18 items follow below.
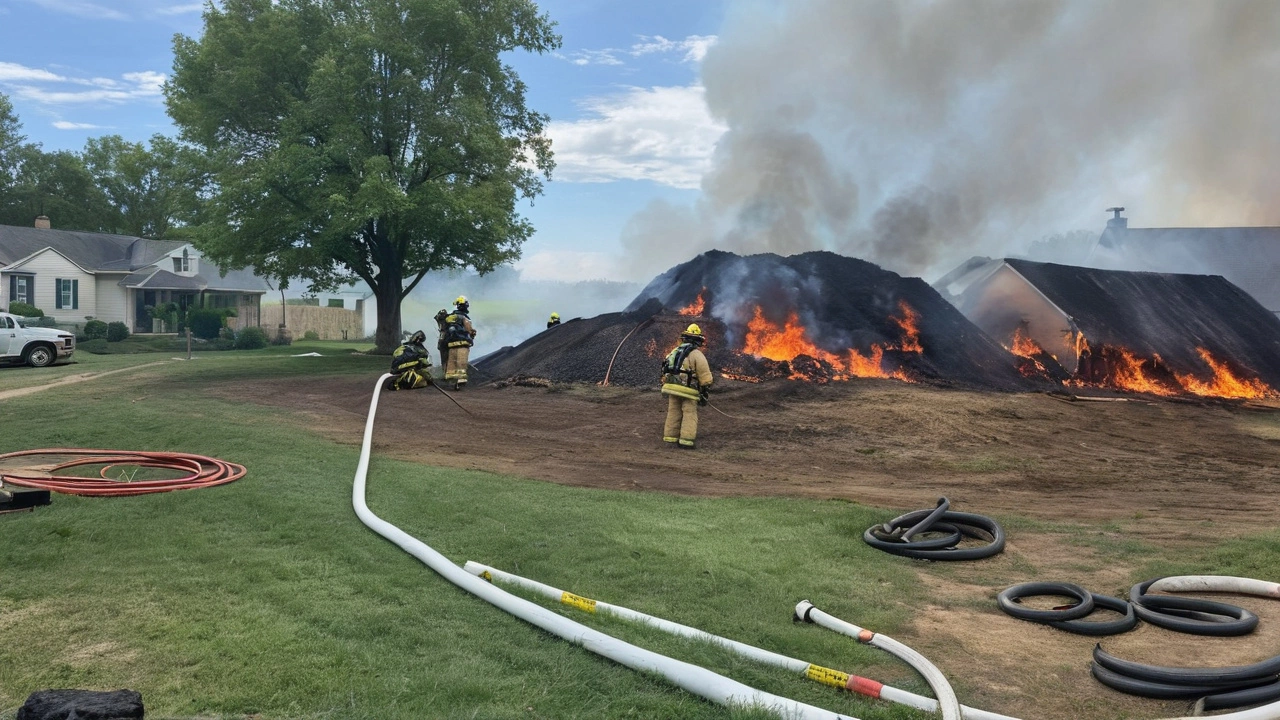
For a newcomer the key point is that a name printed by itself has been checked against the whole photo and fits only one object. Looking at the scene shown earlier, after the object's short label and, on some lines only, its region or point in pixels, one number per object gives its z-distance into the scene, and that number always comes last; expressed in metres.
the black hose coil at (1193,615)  5.10
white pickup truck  24.00
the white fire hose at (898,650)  3.89
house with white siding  36.75
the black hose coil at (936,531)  7.18
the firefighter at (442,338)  19.67
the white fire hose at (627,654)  3.88
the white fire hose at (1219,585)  5.72
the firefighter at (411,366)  18.17
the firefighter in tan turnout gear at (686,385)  13.22
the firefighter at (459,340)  19.11
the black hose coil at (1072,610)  5.35
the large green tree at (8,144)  53.41
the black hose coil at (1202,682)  3.97
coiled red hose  7.91
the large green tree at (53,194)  53.09
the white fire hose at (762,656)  4.08
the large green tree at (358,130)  23.31
